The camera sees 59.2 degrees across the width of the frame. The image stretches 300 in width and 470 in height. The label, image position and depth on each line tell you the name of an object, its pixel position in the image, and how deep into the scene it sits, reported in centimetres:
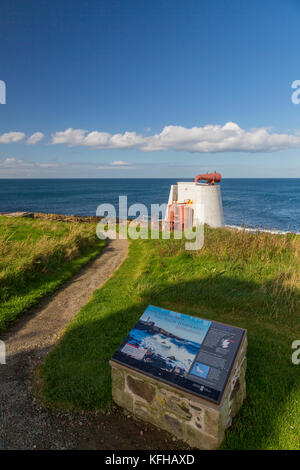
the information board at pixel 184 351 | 390
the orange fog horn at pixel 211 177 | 2114
